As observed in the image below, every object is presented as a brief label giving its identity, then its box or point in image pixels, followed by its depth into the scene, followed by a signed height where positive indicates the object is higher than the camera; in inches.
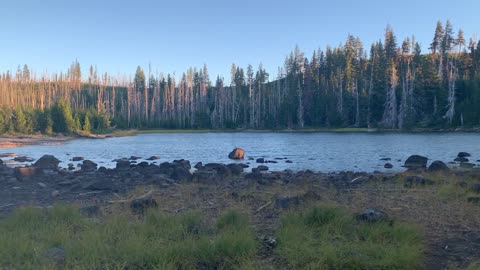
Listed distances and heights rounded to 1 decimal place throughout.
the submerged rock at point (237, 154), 1369.7 -105.7
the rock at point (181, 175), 761.0 -101.3
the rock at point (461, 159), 1118.4 -106.4
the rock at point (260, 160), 1256.1 -116.9
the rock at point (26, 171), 792.9 -95.0
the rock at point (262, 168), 1015.3 -114.8
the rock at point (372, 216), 332.6 -79.8
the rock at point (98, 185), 644.1 -100.2
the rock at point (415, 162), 1019.9 -103.5
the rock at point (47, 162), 1052.2 -102.7
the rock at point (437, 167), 855.1 -98.4
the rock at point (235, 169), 897.4 -104.8
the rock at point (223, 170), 864.9 -103.4
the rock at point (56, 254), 249.1 -83.7
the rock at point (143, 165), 1077.4 -111.9
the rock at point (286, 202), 434.9 -87.8
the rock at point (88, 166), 1024.9 -113.9
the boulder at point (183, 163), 1062.0 -109.9
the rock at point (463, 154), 1221.0 -99.6
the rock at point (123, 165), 1048.5 -111.7
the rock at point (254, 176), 791.0 -106.9
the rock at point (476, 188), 501.6 -85.0
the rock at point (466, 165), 937.9 -104.5
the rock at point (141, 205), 429.7 -89.7
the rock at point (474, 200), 429.9 -85.7
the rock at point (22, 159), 1345.7 -118.4
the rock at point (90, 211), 406.9 -90.6
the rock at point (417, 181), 599.8 -91.7
